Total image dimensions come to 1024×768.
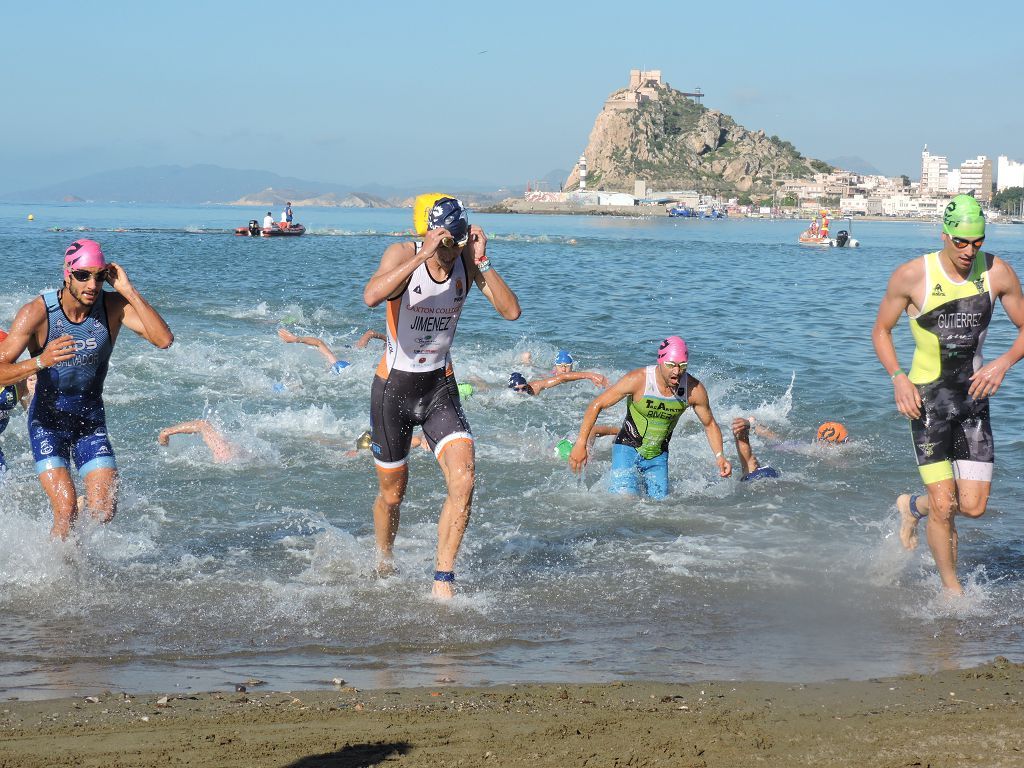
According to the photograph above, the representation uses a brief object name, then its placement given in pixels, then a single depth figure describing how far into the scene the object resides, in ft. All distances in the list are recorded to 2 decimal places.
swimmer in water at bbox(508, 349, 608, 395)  45.44
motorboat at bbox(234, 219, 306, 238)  203.10
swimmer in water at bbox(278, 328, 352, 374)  51.70
